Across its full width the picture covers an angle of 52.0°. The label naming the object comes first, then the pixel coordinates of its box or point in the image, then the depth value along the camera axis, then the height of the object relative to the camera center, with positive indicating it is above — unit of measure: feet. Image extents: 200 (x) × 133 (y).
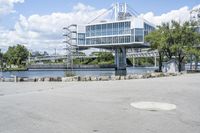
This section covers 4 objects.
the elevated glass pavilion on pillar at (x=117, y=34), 224.53 +36.83
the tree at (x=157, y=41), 120.54 +15.37
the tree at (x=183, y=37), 118.51 +17.02
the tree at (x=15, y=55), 351.06 +19.59
